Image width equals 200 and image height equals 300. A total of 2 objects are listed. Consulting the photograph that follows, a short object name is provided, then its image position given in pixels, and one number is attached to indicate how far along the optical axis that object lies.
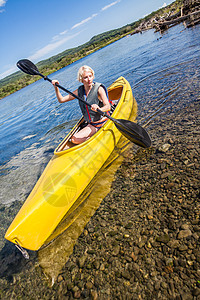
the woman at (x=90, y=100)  4.18
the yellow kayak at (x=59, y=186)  2.75
